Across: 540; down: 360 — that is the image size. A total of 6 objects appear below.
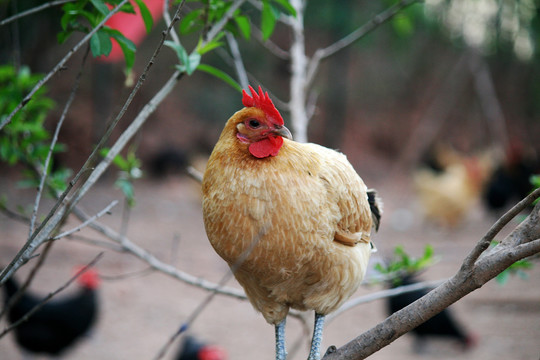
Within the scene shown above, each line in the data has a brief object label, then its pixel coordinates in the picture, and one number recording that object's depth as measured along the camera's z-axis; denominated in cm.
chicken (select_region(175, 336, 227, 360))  398
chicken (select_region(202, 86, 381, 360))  149
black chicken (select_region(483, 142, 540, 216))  959
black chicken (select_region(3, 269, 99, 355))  448
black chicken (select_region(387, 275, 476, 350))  518
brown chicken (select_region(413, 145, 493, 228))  934
